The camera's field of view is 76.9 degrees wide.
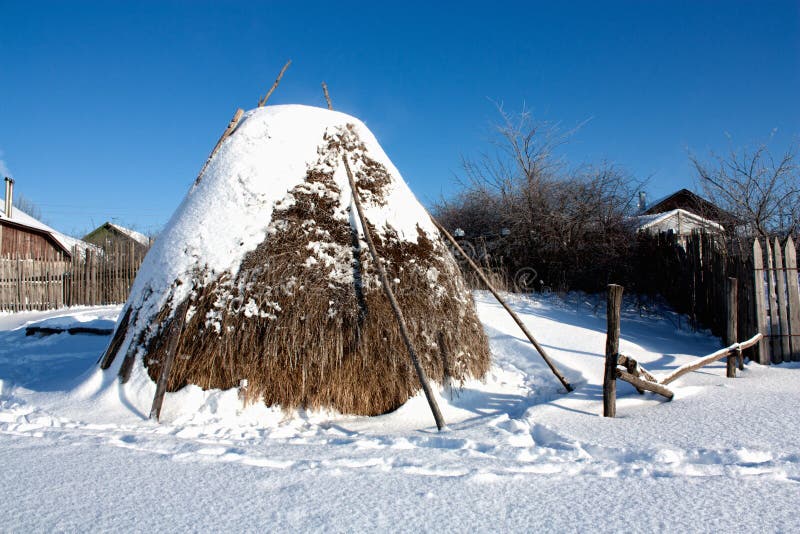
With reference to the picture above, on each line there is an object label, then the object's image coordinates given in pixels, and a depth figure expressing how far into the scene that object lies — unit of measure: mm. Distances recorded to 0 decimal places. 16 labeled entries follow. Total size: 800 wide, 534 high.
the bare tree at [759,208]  11039
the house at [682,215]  11734
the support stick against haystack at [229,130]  5826
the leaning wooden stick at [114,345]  4867
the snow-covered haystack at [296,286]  4461
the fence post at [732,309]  6473
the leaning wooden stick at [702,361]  4909
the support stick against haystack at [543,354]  5438
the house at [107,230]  32688
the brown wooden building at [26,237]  22219
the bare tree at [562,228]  12031
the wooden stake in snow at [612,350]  4379
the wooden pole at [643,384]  4438
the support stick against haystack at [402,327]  4156
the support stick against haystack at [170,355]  4242
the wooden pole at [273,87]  6805
